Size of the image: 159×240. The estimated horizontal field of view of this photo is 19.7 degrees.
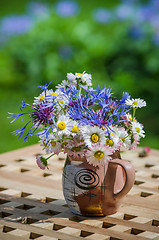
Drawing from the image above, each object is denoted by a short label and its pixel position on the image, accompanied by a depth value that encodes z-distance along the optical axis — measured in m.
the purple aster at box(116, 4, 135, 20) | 4.55
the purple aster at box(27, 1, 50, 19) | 4.39
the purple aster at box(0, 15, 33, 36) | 4.96
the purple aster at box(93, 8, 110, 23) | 5.27
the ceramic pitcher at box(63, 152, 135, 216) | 1.13
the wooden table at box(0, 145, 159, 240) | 1.08
